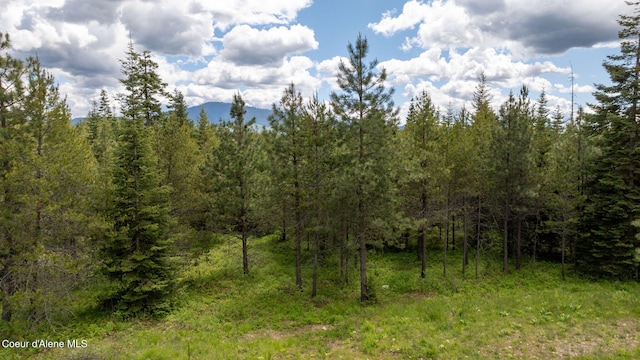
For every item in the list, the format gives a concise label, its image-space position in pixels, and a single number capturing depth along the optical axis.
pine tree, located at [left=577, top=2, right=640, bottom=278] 20.39
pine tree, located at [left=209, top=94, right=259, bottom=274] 20.17
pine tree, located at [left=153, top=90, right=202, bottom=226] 21.12
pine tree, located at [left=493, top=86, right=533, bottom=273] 20.79
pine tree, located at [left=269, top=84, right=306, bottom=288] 17.55
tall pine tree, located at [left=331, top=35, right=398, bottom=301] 15.79
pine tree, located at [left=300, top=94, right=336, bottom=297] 16.92
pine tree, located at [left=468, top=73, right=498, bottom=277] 21.92
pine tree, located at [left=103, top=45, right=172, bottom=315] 15.09
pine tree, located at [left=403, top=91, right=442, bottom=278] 20.33
